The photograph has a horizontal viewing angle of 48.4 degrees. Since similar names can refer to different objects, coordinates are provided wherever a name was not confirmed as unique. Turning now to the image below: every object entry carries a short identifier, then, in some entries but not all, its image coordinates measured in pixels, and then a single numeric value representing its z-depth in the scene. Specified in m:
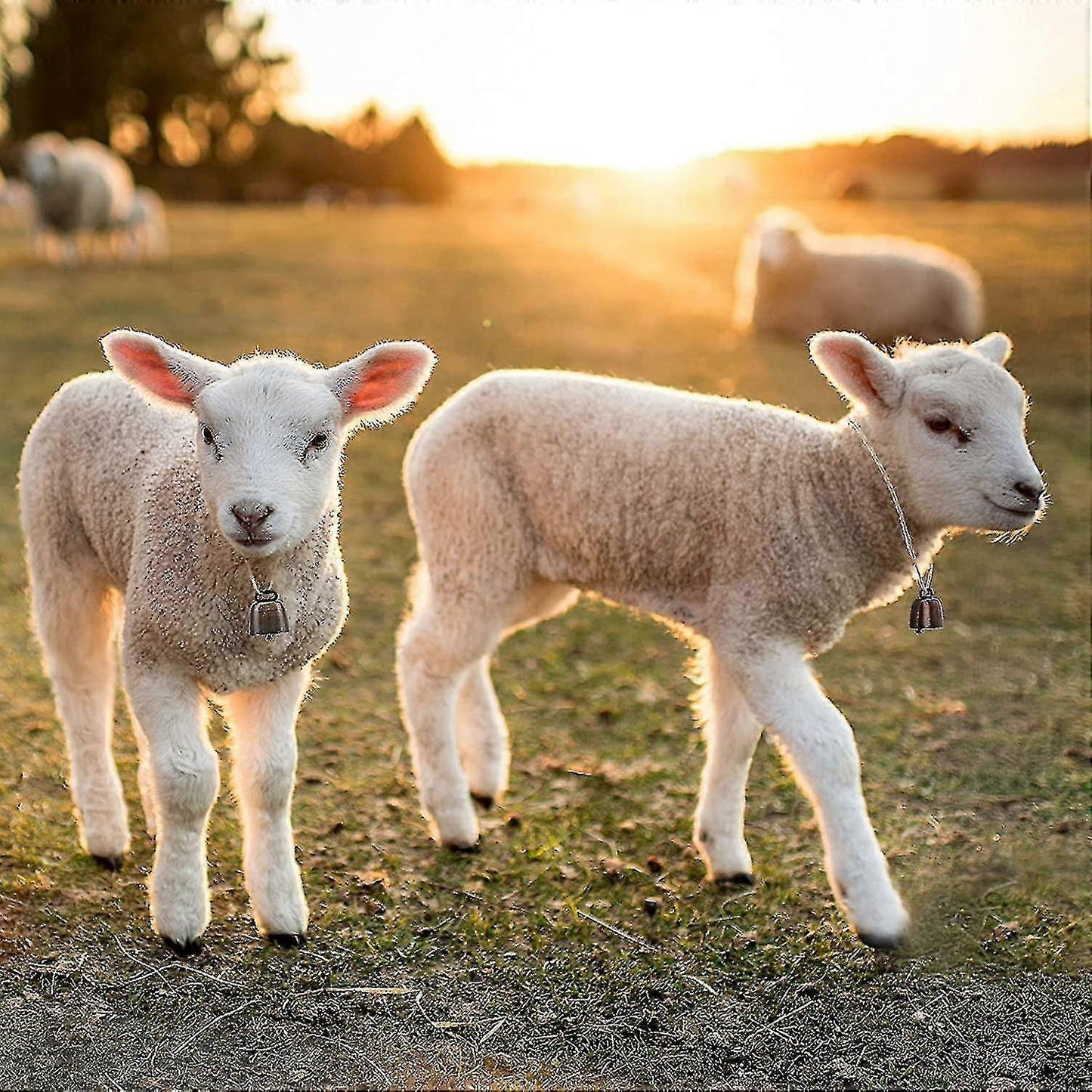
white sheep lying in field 13.13
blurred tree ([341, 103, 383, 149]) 55.00
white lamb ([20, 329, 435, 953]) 3.00
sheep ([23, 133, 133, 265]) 19.28
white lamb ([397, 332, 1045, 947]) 3.36
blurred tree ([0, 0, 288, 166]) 45.47
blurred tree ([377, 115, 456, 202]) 53.44
